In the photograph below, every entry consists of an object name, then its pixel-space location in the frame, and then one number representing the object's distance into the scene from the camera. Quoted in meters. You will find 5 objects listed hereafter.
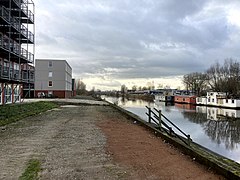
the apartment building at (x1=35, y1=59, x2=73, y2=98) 44.26
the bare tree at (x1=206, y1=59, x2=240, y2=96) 43.05
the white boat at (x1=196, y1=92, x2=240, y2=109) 34.86
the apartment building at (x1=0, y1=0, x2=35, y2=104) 15.78
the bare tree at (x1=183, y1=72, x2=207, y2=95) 61.30
